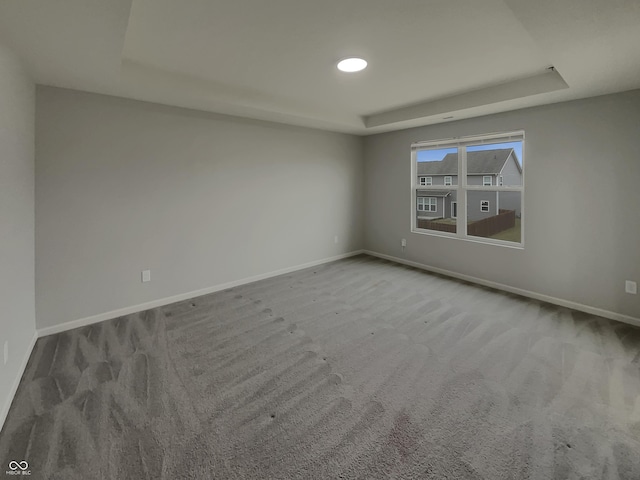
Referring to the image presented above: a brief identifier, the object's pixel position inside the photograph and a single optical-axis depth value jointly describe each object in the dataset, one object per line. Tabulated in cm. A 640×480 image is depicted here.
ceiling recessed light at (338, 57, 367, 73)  260
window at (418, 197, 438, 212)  491
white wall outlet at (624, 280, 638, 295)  302
